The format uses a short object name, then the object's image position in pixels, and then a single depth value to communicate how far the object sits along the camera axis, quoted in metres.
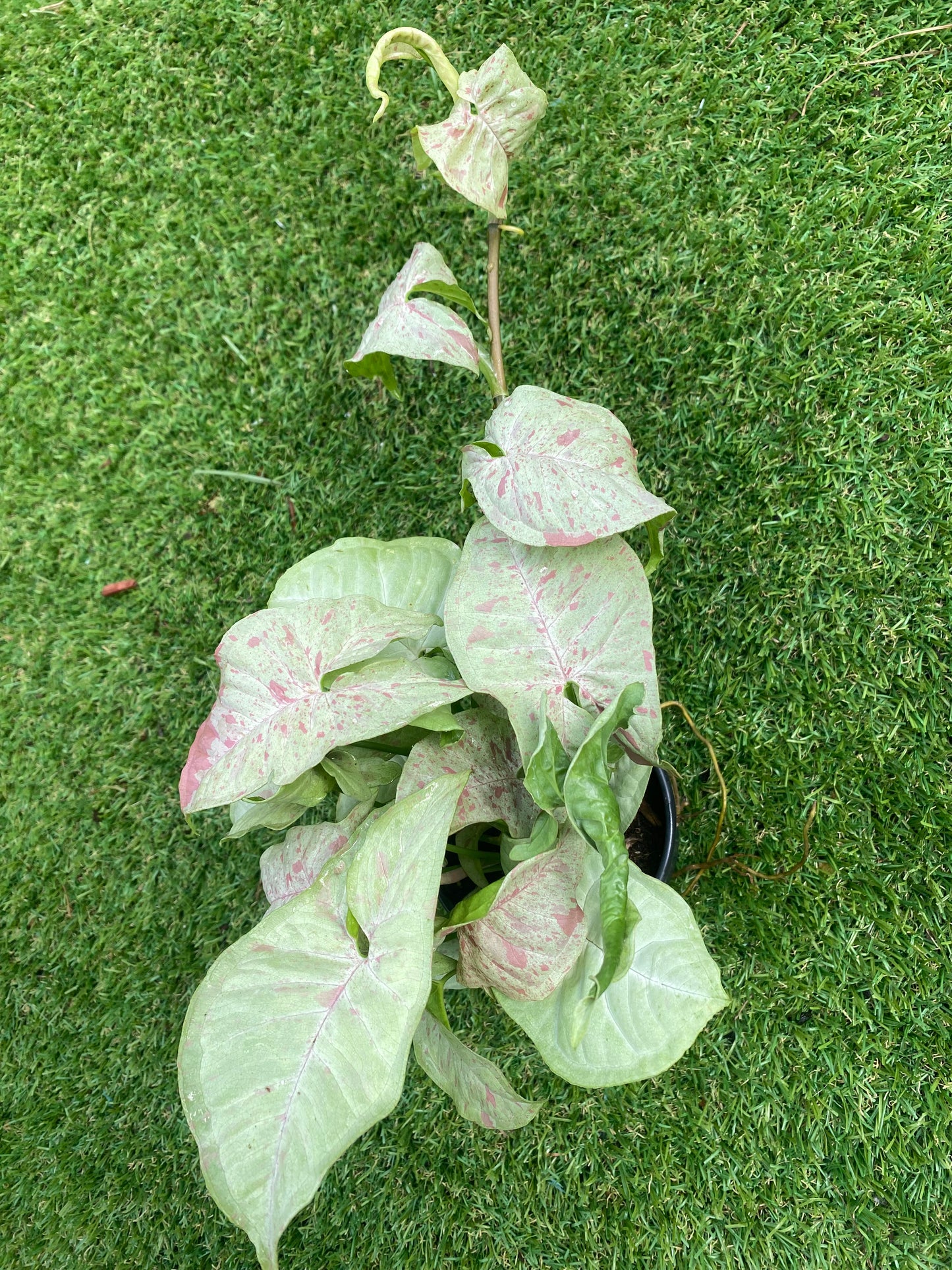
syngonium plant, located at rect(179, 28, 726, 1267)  0.62
